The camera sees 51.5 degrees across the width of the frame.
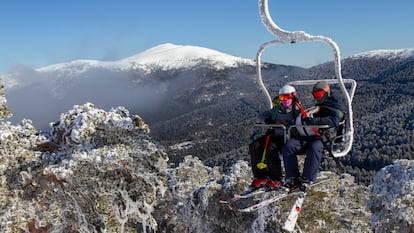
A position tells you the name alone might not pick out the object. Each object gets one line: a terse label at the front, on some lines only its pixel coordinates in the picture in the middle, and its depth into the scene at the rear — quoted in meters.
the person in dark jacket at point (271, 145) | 8.81
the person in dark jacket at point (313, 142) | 8.47
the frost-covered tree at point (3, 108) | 11.69
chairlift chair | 7.86
